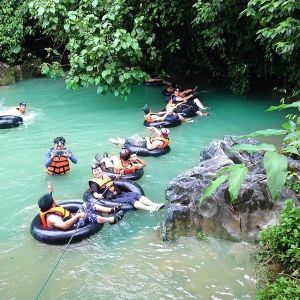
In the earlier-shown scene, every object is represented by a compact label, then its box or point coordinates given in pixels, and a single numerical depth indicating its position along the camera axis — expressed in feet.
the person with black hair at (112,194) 19.07
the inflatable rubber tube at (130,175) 21.85
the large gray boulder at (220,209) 15.76
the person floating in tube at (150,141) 26.16
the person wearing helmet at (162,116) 32.42
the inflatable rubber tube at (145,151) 25.85
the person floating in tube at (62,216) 16.72
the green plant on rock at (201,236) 16.42
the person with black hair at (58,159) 22.58
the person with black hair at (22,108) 36.42
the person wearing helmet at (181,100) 36.78
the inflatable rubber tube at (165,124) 31.90
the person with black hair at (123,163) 22.21
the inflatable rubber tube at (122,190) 19.01
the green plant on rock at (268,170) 5.03
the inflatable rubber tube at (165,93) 43.09
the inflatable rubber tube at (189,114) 34.67
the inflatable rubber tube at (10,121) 32.09
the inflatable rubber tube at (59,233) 16.35
